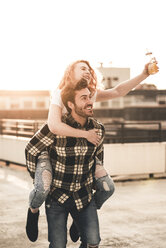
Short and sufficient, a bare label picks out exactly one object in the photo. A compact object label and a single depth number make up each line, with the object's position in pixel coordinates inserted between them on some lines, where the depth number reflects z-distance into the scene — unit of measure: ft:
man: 11.64
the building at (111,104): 164.35
